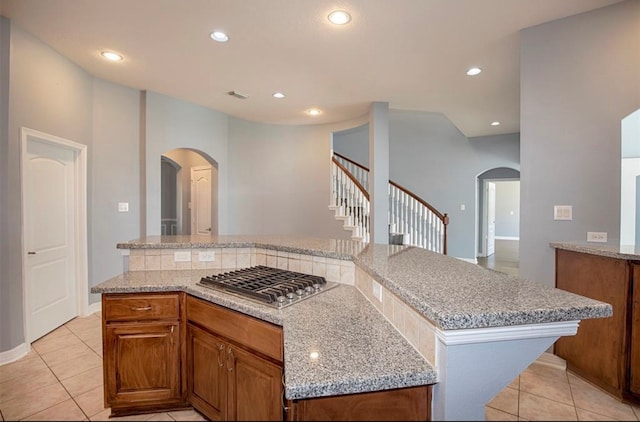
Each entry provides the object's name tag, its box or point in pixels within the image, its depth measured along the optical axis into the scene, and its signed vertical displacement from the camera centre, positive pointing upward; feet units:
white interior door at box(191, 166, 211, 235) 18.43 +0.46
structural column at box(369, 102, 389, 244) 14.14 +1.49
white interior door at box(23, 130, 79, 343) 9.25 -0.91
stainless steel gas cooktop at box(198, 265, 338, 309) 4.88 -1.37
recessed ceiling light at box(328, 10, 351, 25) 7.76 +4.88
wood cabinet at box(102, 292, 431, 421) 4.61 -2.60
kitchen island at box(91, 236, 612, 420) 2.71 -1.40
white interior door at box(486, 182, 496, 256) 26.13 -0.73
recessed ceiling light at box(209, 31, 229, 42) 8.73 +4.91
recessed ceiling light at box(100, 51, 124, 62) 10.05 +5.00
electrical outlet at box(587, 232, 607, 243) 7.51 -0.72
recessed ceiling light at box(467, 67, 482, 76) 10.97 +4.90
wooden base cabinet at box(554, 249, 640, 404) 6.23 -2.59
